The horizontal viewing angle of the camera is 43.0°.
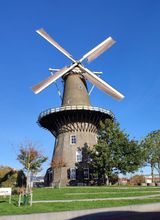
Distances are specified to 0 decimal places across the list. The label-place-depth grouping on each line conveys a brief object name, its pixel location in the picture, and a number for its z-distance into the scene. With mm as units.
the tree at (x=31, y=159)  26107
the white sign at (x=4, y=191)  12905
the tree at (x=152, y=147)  34799
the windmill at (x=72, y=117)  27220
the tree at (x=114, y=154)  24603
